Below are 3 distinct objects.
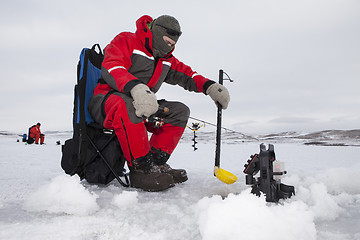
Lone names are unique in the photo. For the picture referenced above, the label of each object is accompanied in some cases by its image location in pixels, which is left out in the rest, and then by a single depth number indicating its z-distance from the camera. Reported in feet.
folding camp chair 6.46
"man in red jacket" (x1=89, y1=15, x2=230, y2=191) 6.00
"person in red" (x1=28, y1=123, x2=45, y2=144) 42.37
